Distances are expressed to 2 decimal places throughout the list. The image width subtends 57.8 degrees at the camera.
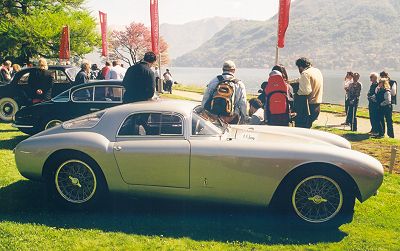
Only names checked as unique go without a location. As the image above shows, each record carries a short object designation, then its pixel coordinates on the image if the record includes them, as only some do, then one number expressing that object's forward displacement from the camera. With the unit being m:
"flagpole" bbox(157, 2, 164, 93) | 17.17
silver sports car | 4.40
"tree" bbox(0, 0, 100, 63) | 24.75
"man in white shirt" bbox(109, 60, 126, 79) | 12.73
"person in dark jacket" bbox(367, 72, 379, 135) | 10.74
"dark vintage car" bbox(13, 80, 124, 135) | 8.69
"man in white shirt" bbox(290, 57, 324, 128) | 7.50
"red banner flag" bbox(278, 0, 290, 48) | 10.33
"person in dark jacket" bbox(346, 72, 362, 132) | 11.73
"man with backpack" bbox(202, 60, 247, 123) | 6.76
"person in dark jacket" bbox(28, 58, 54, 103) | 9.55
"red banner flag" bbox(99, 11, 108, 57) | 24.11
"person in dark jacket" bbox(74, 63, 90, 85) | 11.14
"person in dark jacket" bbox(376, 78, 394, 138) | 10.23
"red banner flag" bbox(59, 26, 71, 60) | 20.69
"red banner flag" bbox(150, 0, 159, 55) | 17.03
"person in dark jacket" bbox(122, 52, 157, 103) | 7.17
